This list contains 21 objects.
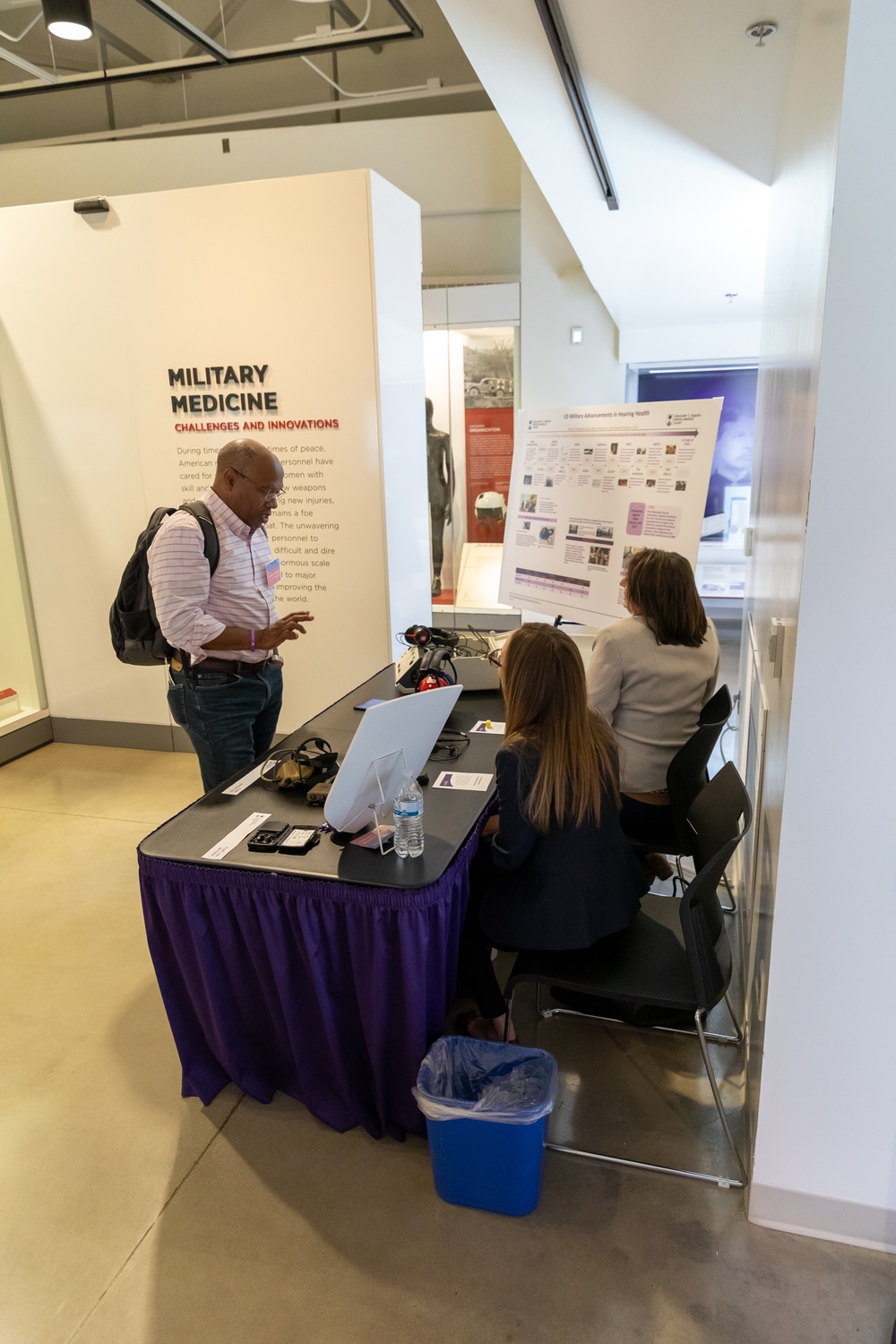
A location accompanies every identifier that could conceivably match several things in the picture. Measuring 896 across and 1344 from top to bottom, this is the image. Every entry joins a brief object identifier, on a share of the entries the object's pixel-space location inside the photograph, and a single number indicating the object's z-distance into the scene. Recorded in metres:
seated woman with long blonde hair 2.02
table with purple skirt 1.98
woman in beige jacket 2.76
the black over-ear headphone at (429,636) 3.74
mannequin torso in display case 7.46
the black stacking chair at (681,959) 1.94
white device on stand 1.93
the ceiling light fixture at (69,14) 4.56
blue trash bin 1.84
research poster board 3.54
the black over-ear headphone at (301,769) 2.46
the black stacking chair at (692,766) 2.68
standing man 2.80
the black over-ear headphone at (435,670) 3.27
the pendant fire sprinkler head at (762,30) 2.56
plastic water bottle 2.05
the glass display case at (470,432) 7.13
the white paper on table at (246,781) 2.50
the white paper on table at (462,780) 2.51
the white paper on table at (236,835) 2.11
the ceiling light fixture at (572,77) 2.46
